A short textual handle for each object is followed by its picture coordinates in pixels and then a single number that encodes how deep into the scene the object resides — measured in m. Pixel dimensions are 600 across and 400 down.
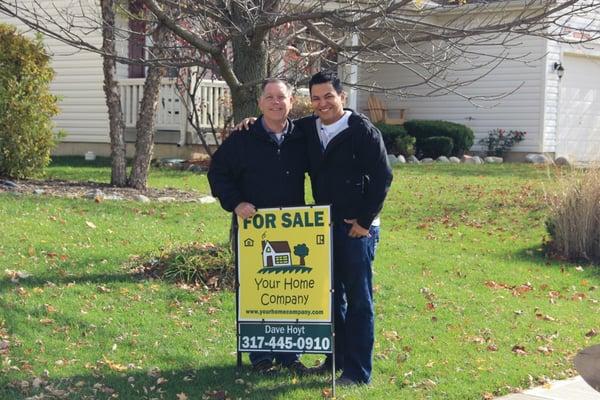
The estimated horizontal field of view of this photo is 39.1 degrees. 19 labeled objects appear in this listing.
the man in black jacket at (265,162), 5.70
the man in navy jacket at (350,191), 5.48
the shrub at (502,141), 22.36
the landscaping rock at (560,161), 19.16
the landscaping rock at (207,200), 12.17
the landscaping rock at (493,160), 21.10
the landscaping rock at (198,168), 16.21
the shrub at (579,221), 10.26
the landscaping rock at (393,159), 19.25
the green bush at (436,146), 20.55
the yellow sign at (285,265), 5.56
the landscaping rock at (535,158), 20.90
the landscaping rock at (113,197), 11.67
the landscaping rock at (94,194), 11.43
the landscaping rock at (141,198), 11.73
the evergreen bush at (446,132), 21.09
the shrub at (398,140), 20.08
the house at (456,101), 18.23
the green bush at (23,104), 12.25
